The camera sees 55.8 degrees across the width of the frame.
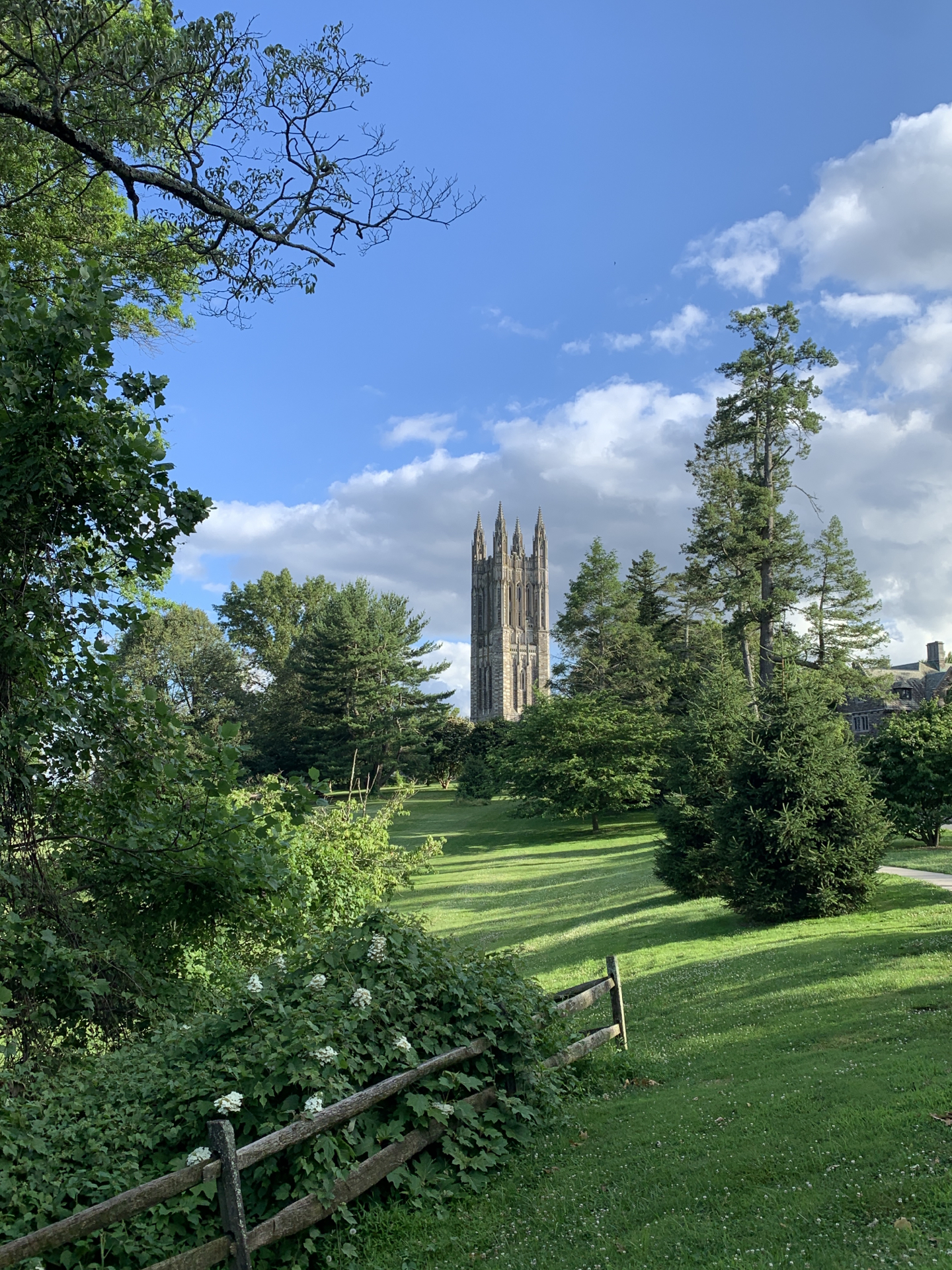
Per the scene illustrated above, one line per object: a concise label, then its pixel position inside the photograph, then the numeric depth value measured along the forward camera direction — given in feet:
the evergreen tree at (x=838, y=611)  148.36
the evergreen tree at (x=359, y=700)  204.54
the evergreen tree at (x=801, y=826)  59.77
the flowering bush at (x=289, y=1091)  17.24
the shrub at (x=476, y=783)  207.00
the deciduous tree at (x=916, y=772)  89.86
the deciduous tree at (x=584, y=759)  150.71
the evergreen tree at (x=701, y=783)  77.56
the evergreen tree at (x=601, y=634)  194.49
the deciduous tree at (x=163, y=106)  26.12
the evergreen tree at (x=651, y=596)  174.60
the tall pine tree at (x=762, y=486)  122.21
